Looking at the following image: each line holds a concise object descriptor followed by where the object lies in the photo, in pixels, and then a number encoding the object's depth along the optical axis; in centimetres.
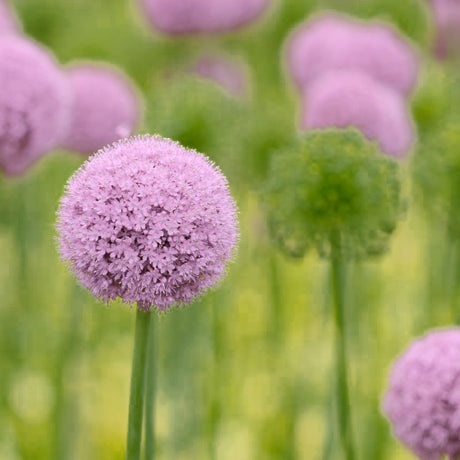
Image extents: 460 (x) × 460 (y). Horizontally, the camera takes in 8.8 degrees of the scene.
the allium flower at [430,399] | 205
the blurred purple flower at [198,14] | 290
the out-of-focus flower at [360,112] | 234
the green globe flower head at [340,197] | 213
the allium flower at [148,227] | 194
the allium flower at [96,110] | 244
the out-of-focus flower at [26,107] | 223
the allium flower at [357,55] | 253
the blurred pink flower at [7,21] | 240
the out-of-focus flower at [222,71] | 316
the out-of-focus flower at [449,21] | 292
